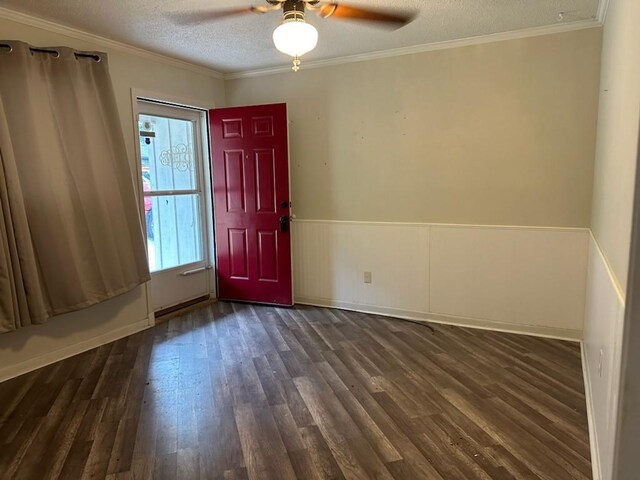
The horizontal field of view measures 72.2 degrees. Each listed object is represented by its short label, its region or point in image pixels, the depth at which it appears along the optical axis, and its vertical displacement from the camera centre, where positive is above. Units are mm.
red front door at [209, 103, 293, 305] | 4324 -171
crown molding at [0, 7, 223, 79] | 2941 +1139
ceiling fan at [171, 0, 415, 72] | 2266 +971
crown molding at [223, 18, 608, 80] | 3264 +1122
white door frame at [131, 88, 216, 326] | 4039 +11
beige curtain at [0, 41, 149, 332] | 2779 -20
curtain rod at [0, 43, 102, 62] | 2799 +931
